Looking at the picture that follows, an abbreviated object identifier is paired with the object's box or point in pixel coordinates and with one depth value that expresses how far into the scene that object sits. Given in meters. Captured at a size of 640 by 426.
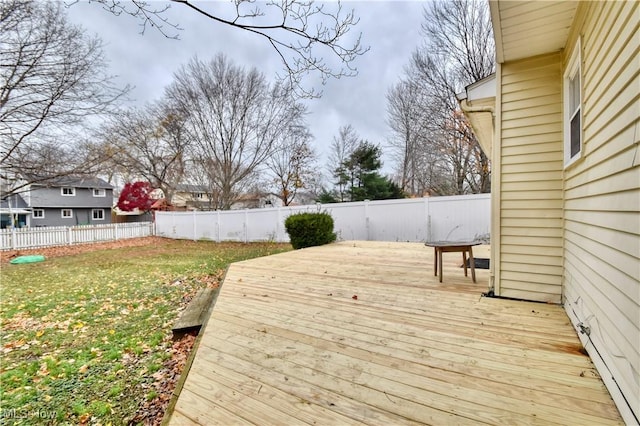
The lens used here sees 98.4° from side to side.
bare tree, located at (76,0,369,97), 2.43
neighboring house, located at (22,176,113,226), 21.75
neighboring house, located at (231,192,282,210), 19.38
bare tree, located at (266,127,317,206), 17.83
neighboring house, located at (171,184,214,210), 18.12
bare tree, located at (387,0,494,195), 11.03
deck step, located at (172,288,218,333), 2.98
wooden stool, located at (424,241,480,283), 3.53
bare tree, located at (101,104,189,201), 15.86
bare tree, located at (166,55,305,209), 15.58
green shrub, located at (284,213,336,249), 7.90
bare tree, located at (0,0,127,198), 6.35
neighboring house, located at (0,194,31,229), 21.12
